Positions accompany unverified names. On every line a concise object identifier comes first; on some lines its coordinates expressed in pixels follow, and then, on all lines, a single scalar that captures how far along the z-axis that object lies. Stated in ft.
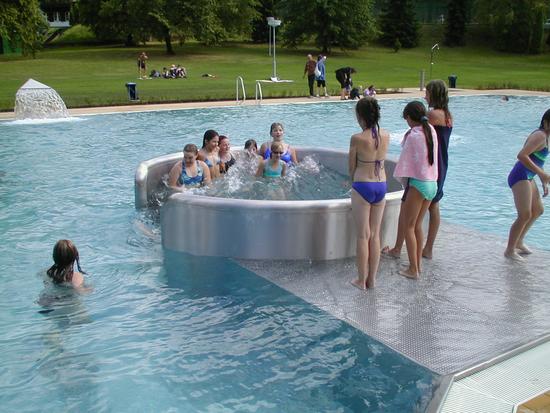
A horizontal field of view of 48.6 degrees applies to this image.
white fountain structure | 58.80
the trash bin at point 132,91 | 72.69
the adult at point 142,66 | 113.39
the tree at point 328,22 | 169.89
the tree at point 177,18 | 161.48
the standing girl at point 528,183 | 19.25
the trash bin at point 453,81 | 94.67
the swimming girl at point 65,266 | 16.05
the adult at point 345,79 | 79.09
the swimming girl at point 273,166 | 27.50
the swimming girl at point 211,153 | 27.45
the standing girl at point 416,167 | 17.37
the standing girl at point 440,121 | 18.29
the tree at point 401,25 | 189.37
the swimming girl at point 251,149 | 30.63
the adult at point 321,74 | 78.95
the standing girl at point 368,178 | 16.74
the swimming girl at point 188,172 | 25.08
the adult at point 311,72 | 79.25
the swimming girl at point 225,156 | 28.81
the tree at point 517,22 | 182.80
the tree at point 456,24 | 193.81
